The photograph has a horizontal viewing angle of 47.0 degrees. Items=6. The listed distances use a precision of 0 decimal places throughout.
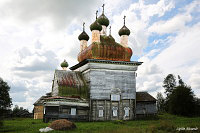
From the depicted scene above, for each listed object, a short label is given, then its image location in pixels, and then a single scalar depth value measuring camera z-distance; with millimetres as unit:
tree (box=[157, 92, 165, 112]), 64925
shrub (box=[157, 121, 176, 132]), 17828
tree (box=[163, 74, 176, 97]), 58875
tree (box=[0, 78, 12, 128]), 19641
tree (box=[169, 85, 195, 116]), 40156
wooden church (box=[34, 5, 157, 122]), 31262
